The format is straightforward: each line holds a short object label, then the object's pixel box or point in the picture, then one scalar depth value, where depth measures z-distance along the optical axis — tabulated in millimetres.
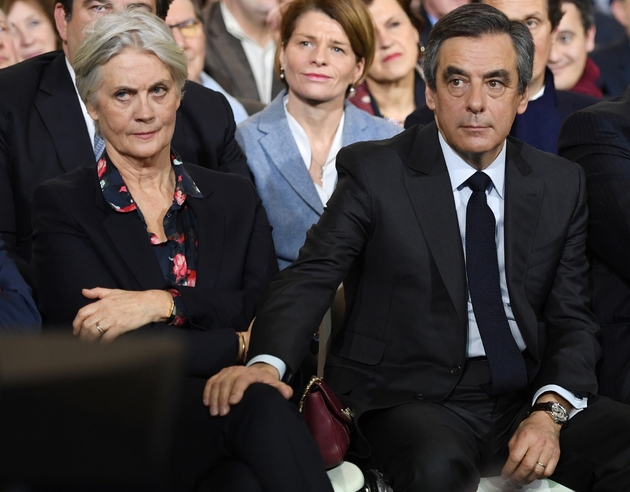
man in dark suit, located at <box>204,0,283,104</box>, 9687
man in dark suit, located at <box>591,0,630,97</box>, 11648
